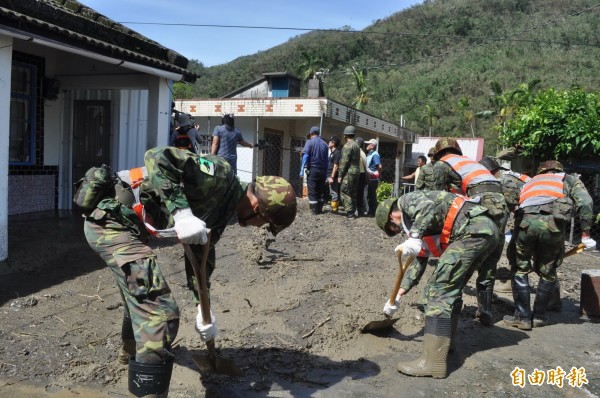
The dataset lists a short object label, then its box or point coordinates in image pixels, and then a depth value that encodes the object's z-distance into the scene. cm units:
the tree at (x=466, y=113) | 3958
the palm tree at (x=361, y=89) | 3750
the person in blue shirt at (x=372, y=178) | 999
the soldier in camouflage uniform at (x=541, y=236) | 508
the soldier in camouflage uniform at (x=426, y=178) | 635
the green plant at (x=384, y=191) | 1510
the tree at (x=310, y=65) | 4647
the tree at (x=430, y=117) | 4166
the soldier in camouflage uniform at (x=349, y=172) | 895
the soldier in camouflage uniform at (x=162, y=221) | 262
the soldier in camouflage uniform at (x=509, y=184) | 599
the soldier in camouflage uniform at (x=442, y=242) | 376
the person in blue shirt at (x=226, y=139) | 846
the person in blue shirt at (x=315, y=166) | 901
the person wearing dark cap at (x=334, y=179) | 948
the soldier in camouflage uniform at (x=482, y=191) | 471
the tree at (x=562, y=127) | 932
